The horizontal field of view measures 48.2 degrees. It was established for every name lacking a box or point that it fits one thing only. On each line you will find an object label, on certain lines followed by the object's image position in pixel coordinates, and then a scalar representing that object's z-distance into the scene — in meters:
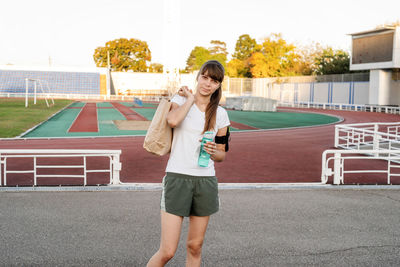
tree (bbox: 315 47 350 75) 68.19
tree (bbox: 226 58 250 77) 89.24
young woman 3.29
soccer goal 71.97
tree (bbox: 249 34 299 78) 74.06
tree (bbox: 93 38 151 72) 104.94
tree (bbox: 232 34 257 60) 117.88
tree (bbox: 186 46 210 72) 115.81
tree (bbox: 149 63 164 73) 120.64
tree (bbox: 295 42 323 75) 80.94
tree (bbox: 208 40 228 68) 130.10
